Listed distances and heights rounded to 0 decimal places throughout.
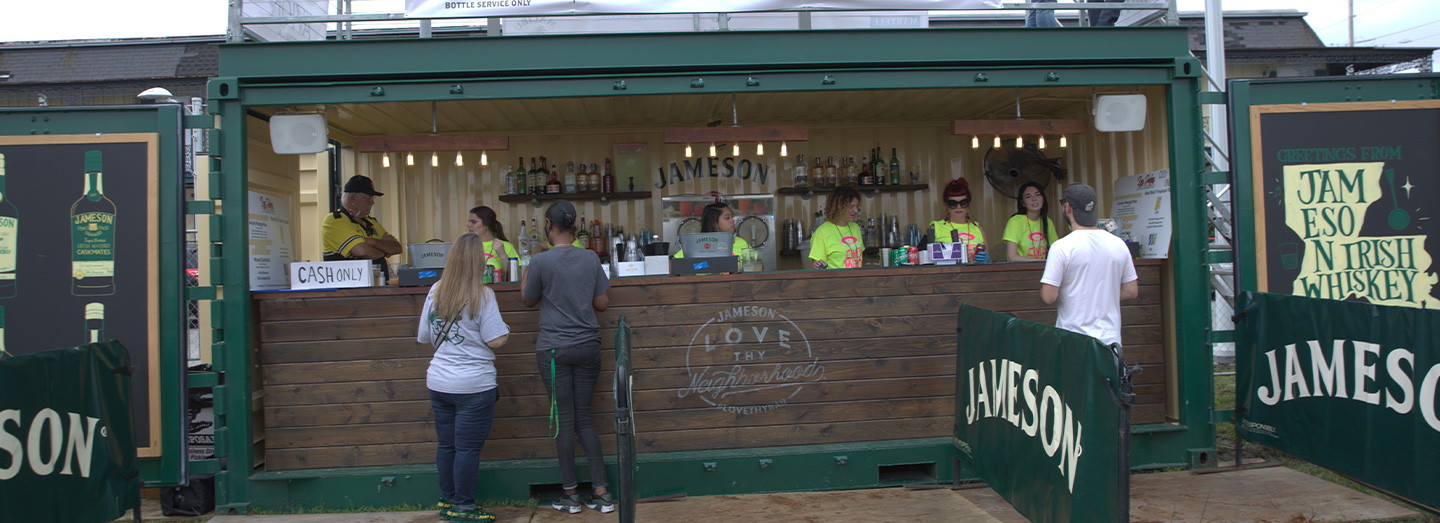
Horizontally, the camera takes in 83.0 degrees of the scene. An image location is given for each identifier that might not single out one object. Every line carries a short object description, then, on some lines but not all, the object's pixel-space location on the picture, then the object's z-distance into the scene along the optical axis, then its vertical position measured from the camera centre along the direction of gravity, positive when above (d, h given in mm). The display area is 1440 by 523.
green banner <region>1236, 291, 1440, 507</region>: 3541 -619
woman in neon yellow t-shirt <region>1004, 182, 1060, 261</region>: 5871 +294
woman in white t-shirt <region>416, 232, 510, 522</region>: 4070 -383
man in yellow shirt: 5711 +419
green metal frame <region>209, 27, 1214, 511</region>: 4629 +1162
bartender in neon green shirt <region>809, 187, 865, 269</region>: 5648 +257
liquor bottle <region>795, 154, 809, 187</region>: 7270 +894
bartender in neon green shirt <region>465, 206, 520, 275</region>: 5307 +332
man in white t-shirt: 3955 -30
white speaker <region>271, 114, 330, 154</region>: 4832 +932
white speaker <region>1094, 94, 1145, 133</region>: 5109 +964
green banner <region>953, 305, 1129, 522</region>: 2891 -613
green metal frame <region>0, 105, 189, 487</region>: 4578 +392
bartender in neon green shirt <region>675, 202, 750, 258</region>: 5789 +436
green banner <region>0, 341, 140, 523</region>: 3176 -596
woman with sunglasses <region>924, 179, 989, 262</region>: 6047 +346
